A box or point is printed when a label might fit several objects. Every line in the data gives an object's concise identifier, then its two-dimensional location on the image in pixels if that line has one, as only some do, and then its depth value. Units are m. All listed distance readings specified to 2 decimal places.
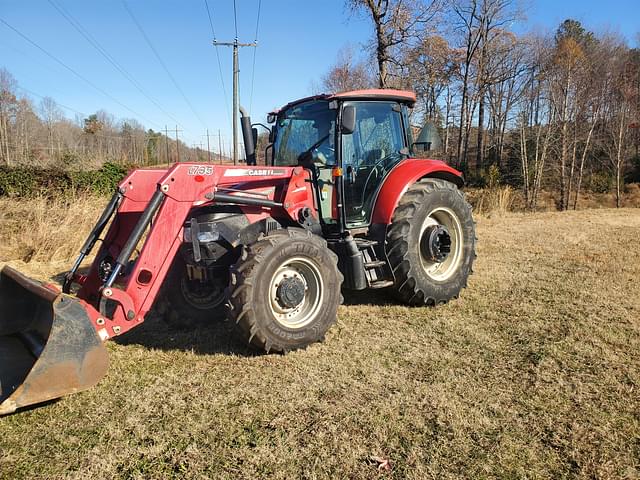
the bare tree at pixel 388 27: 15.04
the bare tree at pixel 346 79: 28.84
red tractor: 3.39
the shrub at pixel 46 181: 12.19
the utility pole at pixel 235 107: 22.55
